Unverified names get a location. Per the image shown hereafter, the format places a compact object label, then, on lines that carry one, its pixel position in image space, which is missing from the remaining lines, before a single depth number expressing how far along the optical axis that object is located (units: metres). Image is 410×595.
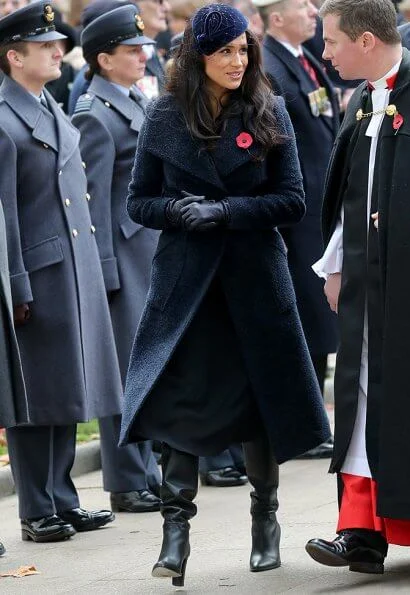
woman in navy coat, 11.97
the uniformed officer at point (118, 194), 15.56
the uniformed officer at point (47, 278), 14.42
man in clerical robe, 11.40
